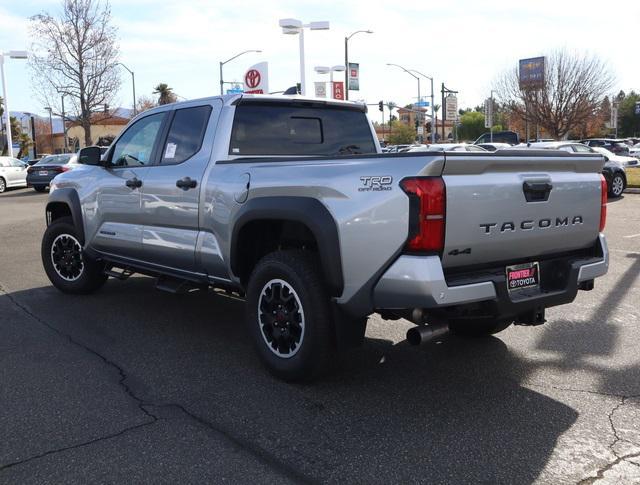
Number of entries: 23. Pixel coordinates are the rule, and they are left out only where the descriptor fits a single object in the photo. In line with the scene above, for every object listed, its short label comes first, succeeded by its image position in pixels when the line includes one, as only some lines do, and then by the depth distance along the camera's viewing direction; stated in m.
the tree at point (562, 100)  46.53
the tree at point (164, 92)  73.47
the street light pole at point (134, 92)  42.84
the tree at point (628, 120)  89.69
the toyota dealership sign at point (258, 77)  25.11
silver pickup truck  3.57
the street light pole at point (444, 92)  60.33
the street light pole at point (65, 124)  37.55
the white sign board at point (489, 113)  41.03
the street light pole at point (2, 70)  35.56
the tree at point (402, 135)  86.25
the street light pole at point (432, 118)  56.78
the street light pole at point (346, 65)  38.94
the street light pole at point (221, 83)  41.86
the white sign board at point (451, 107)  57.01
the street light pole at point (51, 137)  87.03
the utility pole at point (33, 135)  71.06
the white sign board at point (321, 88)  37.78
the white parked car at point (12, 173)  26.50
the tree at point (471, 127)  104.38
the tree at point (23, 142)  71.93
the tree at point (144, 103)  70.89
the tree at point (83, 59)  34.53
